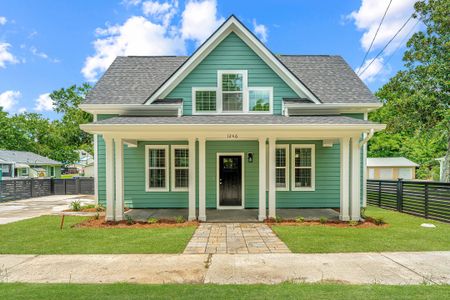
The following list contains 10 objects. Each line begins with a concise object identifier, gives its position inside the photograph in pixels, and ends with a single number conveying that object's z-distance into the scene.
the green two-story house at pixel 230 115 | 10.32
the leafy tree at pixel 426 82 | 17.48
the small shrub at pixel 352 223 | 7.94
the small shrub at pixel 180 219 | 8.27
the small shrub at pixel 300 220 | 8.32
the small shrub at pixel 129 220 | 8.13
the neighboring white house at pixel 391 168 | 28.30
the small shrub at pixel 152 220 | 8.21
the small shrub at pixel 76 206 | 10.43
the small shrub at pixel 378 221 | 8.04
